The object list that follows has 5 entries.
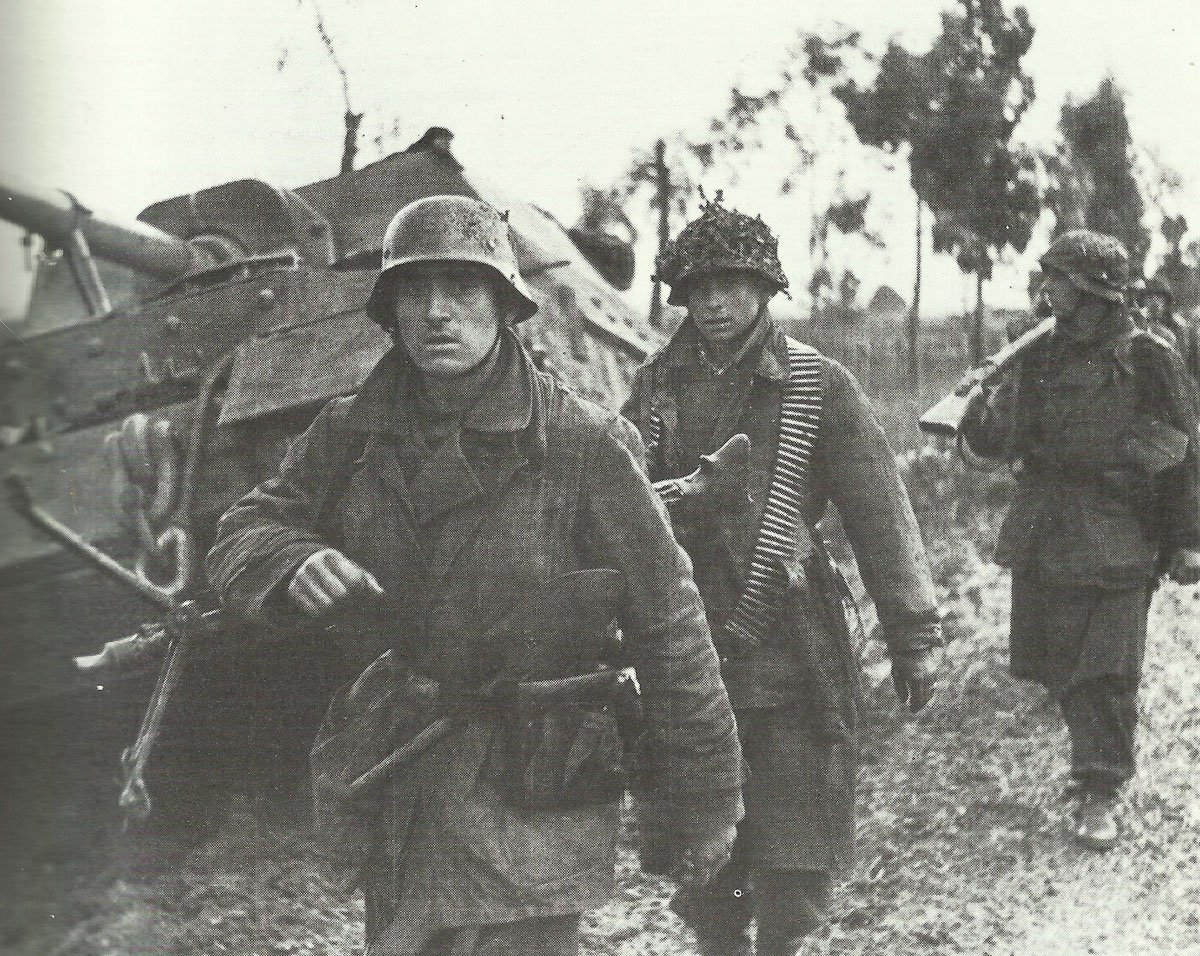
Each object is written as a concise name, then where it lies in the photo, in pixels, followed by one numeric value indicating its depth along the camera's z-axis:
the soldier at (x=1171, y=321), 6.24
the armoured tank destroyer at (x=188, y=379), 5.50
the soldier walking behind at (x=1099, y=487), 5.66
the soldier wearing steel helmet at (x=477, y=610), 3.72
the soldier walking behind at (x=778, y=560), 4.89
